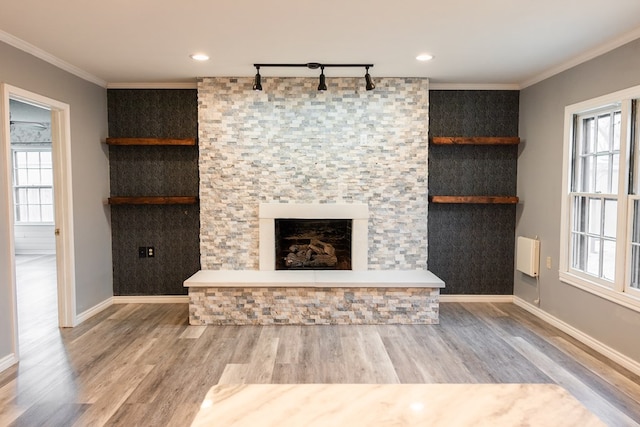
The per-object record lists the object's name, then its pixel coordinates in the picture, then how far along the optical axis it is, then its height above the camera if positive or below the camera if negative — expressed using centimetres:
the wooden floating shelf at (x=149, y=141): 424 +57
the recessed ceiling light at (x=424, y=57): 345 +119
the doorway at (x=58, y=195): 299 +0
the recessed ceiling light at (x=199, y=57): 341 +119
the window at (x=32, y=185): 820 +20
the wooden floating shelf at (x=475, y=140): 425 +58
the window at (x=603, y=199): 296 -3
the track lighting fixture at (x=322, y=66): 368 +118
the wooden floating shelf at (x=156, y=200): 429 -5
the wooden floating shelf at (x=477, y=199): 430 -4
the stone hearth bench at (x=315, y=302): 380 -101
